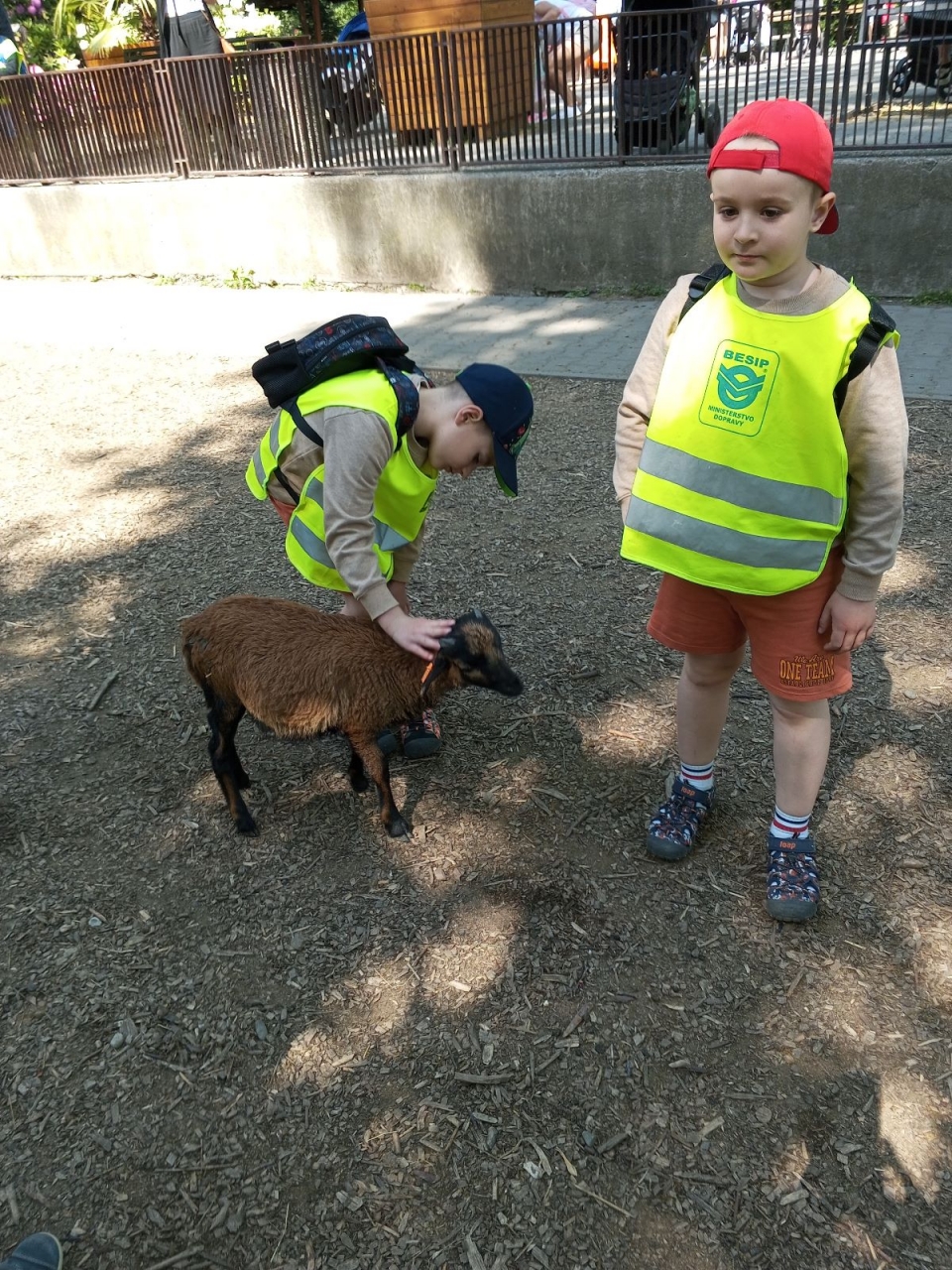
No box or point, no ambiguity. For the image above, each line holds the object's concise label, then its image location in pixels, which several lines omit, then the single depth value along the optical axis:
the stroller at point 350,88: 9.25
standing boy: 2.00
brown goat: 2.91
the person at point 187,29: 11.75
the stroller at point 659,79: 7.80
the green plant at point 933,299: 7.64
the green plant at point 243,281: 10.45
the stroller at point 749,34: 7.57
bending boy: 2.71
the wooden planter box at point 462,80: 8.59
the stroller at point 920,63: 7.21
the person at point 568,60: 8.16
